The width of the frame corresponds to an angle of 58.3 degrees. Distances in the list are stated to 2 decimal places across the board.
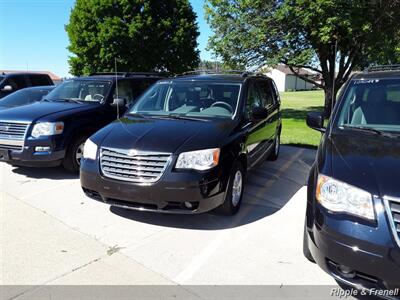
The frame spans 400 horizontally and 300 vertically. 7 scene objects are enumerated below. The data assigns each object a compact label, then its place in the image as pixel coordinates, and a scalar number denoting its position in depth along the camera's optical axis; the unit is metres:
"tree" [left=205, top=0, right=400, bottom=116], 13.45
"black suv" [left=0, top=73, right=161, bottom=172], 6.05
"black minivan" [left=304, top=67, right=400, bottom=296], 2.39
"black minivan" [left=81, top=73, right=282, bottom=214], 3.96
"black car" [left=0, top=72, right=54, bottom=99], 13.25
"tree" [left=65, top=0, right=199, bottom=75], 22.81
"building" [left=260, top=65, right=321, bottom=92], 77.06
